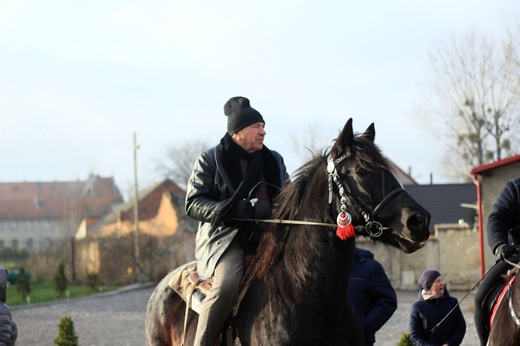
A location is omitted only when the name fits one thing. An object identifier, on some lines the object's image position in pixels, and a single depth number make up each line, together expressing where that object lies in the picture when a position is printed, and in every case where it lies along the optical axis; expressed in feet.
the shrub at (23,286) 112.27
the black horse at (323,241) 19.20
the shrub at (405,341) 40.65
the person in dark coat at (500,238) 25.40
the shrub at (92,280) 137.39
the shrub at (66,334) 47.26
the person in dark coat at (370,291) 27.99
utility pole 156.35
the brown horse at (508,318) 23.52
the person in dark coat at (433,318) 31.58
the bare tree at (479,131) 164.25
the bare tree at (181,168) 253.44
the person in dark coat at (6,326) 31.04
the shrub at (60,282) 121.49
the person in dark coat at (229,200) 21.62
